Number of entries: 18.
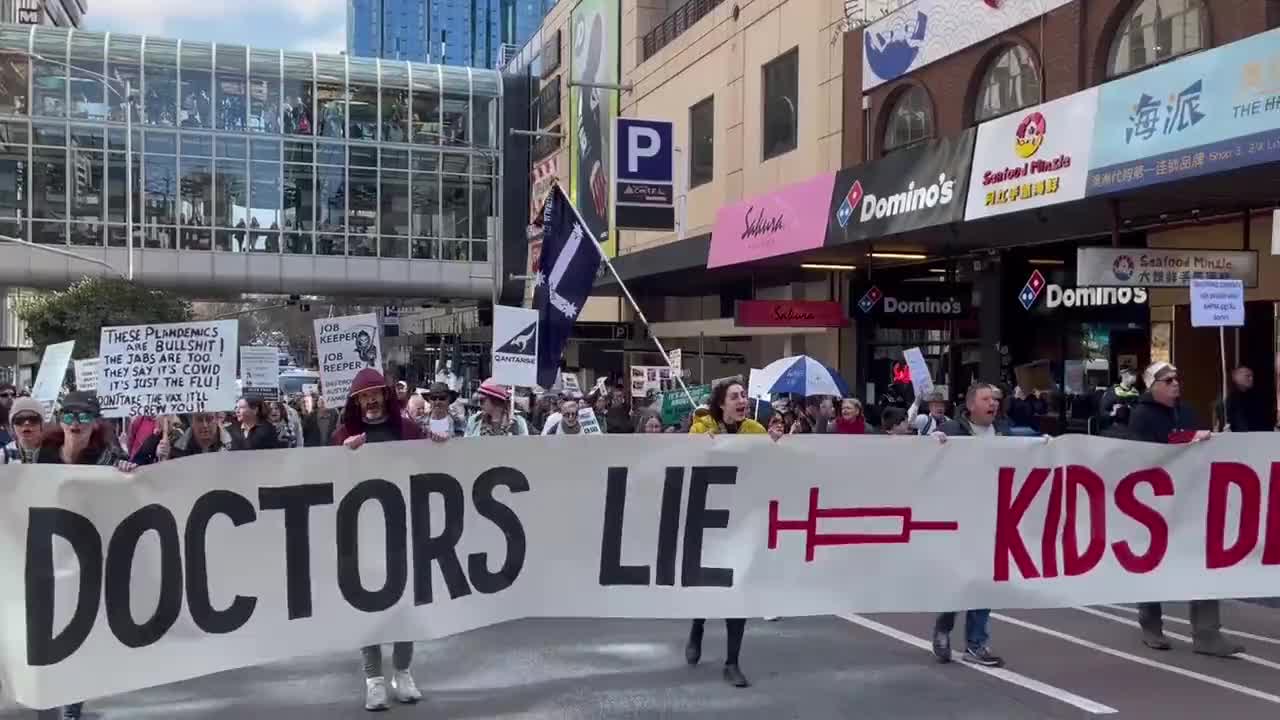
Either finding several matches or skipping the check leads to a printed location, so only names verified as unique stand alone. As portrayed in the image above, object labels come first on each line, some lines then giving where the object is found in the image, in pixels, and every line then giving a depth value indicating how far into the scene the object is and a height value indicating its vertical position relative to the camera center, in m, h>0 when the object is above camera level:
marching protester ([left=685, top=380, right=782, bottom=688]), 7.00 -0.41
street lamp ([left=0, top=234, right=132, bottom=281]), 33.14 +2.57
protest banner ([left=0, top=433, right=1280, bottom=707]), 5.54 -0.92
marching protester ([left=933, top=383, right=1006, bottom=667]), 7.42 -1.53
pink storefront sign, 19.00 +2.07
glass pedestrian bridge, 40.12 +6.13
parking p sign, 23.75 +3.32
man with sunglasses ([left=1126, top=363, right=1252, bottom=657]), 7.69 -0.46
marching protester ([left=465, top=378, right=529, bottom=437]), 10.06 -0.52
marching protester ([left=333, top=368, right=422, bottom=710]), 6.45 -0.38
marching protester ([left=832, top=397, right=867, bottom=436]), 11.98 -0.61
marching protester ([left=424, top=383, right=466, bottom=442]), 11.82 -0.54
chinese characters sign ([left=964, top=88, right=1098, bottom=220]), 13.81 +2.24
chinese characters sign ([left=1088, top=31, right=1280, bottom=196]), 11.35 +2.26
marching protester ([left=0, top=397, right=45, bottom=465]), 6.29 -0.36
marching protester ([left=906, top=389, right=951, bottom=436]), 11.69 -0.57
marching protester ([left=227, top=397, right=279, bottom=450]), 9.58 -0.58
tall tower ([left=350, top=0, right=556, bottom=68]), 192.62 +51.22
